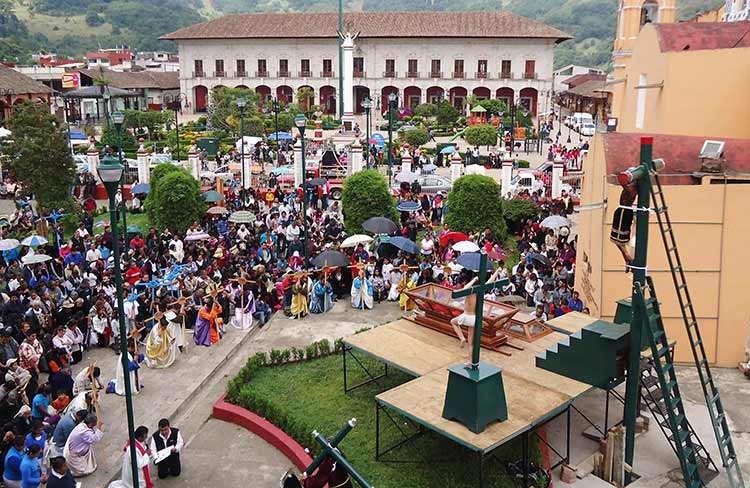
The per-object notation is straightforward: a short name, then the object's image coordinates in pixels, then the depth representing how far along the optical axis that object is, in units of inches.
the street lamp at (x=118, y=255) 342.6
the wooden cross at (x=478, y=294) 312.3
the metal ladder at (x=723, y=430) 360.2
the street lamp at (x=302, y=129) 677.0
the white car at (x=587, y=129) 1882.0
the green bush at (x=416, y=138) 1726.1
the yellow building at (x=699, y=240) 513.3
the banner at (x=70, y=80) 2395.4
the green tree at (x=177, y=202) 847.9
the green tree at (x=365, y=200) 822.5
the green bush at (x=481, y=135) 1615.4
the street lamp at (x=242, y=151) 1065.6
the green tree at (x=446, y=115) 2207.2
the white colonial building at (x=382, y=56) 2581.2
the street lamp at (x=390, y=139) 1183.6
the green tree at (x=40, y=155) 903.1
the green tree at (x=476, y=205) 819.4
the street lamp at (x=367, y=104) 1235.9
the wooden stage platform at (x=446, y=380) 345.4
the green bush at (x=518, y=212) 884.6
